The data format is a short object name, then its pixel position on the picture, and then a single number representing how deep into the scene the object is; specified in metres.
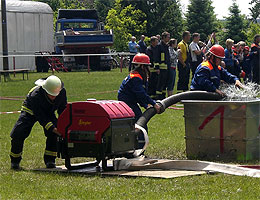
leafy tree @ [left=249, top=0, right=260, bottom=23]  103.28
